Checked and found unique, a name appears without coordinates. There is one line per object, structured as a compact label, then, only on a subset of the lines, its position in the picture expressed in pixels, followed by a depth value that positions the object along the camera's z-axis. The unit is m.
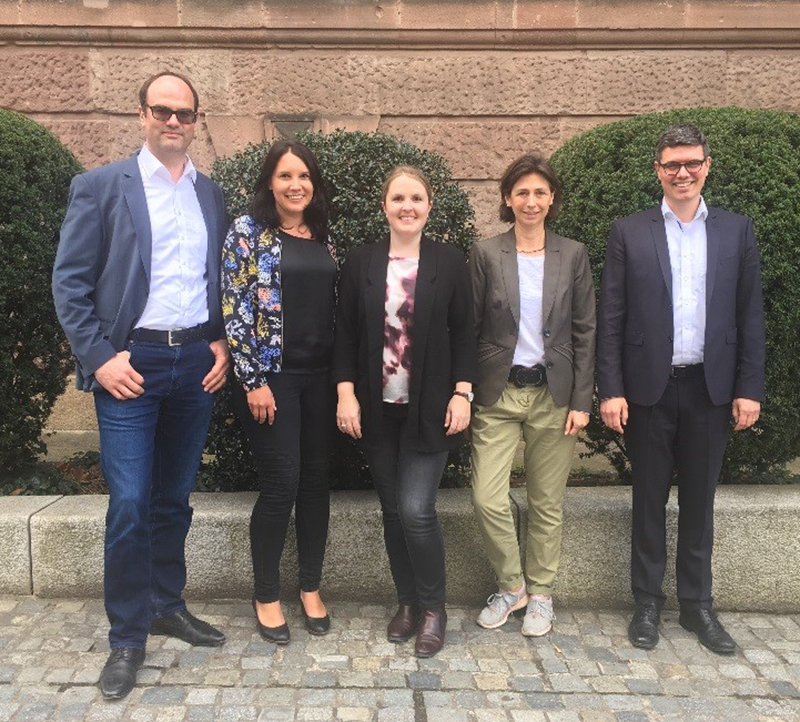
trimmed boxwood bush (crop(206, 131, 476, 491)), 3.62
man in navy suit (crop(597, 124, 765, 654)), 3.21
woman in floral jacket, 3.03
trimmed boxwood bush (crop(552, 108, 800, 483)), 3.50
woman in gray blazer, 3.25
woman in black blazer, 3.10
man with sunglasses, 2.89
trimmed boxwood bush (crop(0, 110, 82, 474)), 3.67
